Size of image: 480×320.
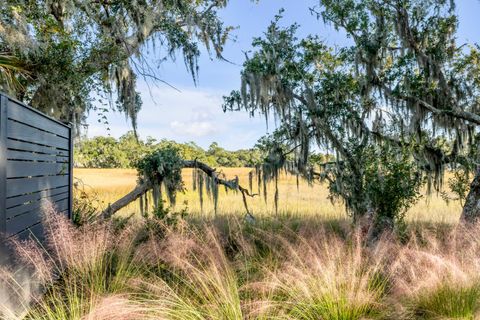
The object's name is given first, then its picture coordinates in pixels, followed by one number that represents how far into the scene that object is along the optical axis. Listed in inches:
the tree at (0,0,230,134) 272.1
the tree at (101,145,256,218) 316.5
